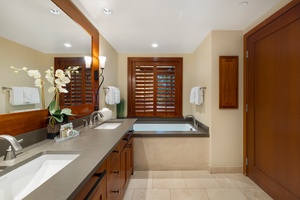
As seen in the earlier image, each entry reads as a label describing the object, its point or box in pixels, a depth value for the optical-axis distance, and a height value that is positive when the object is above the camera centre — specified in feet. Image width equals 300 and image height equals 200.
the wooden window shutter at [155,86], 12.63 +0.99
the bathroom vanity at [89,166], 2.29 -1.28
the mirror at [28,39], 3.48 +1.62
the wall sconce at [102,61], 8.12 +1.94
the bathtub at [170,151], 8.70 -2.95
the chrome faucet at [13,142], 2.74 -0.77
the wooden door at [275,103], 5.43 -0.23
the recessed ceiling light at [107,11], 6.33 +3.60
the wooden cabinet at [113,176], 3.08 -2.09
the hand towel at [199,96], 9.49 +0.13
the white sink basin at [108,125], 7.09 -1.27
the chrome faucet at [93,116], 7.06 -0.83
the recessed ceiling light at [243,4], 5.96 +3.65
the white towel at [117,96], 10.01 +0.16
